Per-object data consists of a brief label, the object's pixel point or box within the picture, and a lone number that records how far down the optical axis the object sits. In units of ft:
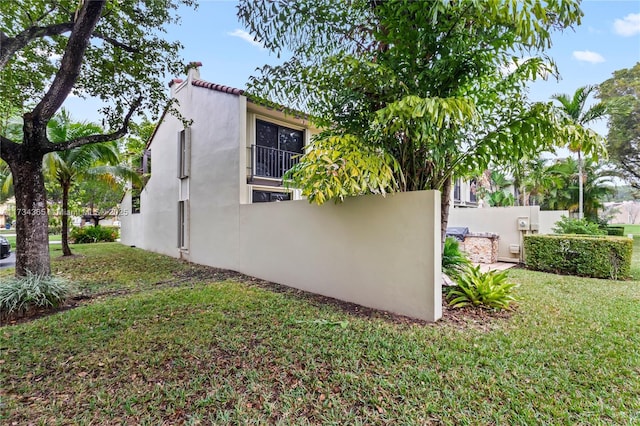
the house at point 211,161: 28.04
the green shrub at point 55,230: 69.74
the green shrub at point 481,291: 15.90
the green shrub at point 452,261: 20.38
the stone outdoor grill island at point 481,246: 31.81
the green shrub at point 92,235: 54.03
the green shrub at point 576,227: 30.89
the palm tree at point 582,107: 36.34
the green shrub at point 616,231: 50.10
